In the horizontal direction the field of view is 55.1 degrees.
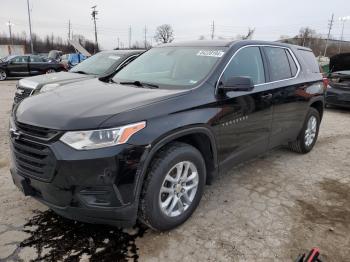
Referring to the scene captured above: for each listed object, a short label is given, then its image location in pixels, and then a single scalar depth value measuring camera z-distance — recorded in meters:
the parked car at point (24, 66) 19.02
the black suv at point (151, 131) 2.59
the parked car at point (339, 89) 9.73
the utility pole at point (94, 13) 53.97
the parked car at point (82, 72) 6.73
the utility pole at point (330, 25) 76.64
